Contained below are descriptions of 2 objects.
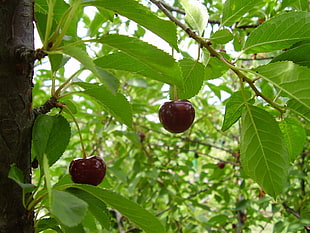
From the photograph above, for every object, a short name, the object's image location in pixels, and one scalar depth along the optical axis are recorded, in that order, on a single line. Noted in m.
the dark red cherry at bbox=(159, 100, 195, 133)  0.24
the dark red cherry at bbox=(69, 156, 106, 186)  0.21
